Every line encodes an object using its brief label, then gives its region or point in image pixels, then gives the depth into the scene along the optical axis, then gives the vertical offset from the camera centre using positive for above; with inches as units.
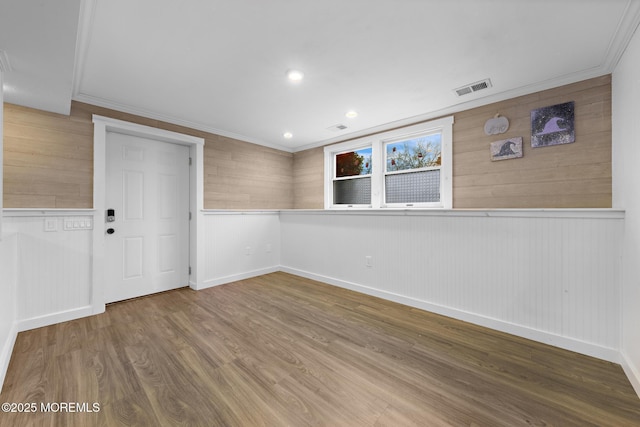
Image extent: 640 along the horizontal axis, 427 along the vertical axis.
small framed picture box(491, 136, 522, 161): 106.8 +27.5
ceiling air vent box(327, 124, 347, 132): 150.8 +51.3
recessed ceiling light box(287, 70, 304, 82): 92.5 +50.7
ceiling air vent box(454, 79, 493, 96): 99.7 +50.6
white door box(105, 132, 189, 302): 125.9 -1.3
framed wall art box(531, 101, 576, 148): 96.3 +34.0
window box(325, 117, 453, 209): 132.2 +26.7
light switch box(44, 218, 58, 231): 102.6 -3.8
